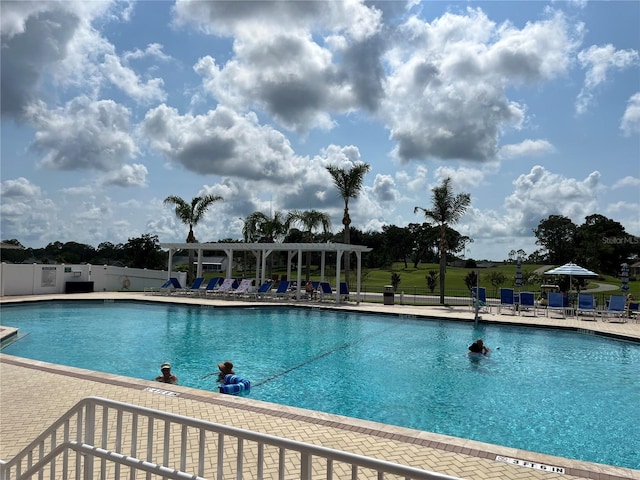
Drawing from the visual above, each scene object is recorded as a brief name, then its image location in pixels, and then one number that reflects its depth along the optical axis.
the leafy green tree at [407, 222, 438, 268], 81.12
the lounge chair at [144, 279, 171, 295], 25.30
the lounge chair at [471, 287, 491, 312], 20.23
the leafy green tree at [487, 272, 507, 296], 34.25
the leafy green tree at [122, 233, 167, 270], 51.38
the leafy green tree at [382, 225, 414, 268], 81.96
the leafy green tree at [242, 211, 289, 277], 34.44
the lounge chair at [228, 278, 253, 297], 23.38
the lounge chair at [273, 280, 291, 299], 22.98
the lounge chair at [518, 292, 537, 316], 19.20
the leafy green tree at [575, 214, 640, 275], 51.12
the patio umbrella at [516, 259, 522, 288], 21.67
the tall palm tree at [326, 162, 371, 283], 27.64
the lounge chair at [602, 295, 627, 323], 17.42
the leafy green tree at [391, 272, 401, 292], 33.61
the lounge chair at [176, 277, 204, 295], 24.53
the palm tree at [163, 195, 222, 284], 30.31
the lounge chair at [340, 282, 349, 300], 22.36
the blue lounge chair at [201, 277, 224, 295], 24.39
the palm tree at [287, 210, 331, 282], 32.78
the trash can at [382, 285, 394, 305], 22.08
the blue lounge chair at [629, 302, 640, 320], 17.83
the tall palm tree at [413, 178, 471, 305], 23.89
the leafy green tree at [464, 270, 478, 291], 34.34
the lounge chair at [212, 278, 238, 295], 23.92
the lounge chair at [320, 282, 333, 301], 22.39
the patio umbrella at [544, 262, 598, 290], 19.36
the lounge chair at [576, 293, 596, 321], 18.00
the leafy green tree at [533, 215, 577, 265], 74.60
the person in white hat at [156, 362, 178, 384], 8.23
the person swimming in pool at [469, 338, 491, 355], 11.42
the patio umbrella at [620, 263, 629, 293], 19.61
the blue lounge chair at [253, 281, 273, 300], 22.92
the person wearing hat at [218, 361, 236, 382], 8.82
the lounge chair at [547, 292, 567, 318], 18.86
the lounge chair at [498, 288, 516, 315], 20.03
